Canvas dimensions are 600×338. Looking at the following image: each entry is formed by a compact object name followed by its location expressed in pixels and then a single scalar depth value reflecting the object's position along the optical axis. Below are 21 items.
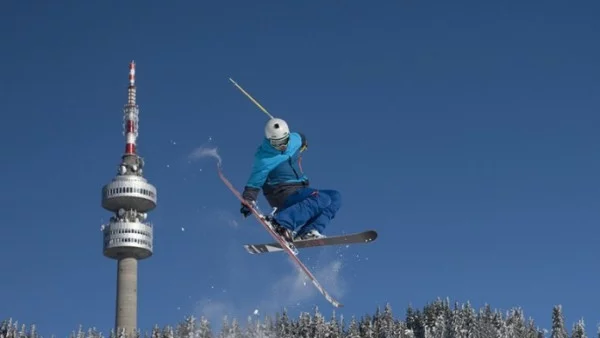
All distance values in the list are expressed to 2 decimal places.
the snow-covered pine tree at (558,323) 139.62
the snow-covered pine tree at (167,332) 153.88
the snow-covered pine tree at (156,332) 159.00
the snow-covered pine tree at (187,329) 144.90
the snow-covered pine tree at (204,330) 138.12
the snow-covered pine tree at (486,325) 150.12
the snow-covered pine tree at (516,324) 154.38
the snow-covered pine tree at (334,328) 152.38
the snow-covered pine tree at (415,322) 165.00
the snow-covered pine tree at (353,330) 149.25
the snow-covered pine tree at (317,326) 153.50
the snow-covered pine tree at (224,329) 135.62
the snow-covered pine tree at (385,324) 157.25
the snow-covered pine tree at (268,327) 149.38
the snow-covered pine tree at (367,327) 154.62
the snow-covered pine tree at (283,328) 157.25
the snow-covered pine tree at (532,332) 155.00
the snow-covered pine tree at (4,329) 184.90
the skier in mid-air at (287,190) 28.47
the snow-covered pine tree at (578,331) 134.25
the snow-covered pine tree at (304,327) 154.38
